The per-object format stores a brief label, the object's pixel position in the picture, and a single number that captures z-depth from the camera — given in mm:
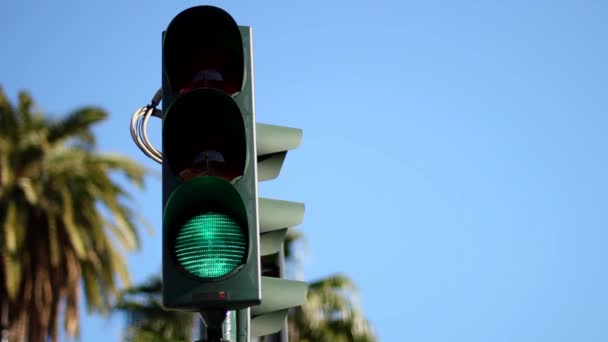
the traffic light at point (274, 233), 7929
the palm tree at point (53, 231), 42198
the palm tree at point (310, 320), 45492
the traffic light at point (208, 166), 6087
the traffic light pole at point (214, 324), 6184
